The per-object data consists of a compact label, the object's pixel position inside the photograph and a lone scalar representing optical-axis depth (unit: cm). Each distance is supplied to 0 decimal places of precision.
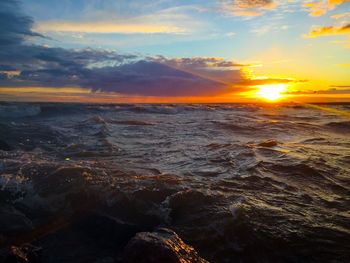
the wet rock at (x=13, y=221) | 536
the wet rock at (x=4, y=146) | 1155
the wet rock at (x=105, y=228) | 512
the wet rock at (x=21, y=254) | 400
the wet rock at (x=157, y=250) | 389
